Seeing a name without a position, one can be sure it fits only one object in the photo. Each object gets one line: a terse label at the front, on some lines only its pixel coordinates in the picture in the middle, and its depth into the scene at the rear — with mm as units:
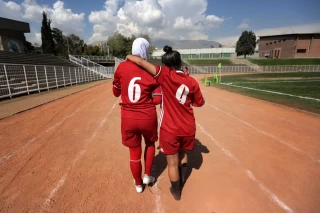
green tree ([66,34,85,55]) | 70000
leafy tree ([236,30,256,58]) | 72000
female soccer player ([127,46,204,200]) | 2275
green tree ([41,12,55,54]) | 42656
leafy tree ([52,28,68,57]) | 60281
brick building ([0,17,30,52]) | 31609
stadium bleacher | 18652
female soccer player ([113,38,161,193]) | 2295
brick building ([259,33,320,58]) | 59844
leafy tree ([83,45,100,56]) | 60069
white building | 80500
